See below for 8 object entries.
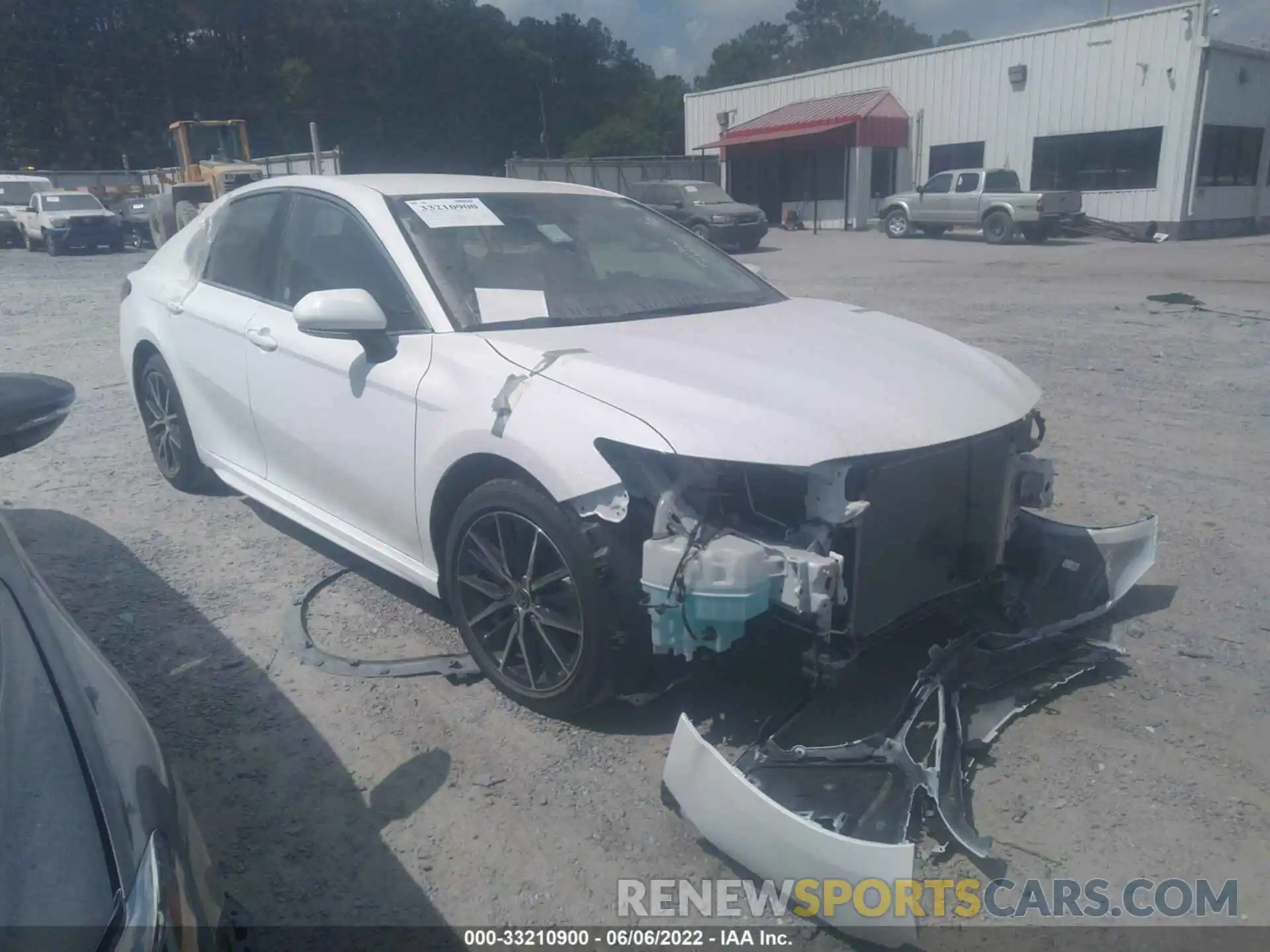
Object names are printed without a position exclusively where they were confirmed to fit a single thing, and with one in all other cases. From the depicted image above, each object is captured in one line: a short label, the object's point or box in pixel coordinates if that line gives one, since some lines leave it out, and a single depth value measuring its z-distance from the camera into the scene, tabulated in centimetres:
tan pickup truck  2420
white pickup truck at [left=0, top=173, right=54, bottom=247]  2648
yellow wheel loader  2312
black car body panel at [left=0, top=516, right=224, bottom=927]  161
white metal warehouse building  2544
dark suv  2305
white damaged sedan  286
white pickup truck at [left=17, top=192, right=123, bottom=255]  2420
